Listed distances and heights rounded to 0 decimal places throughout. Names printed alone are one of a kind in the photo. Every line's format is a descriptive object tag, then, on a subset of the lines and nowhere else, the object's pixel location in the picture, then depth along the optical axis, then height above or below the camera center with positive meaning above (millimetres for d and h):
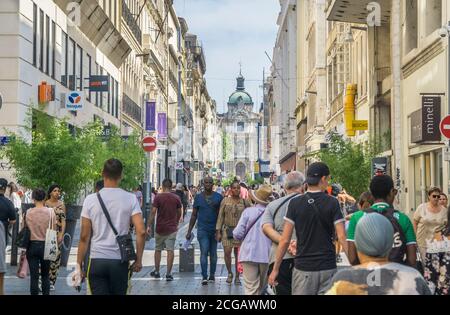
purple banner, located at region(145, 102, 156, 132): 44753 +4042
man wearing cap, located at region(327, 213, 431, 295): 5156 -386
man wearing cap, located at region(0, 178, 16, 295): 12805 -147
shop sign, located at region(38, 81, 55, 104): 29594 +3344
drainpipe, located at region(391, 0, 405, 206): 28641 +3265
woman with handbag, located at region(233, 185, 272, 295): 11961 -585
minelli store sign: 22812 +2007
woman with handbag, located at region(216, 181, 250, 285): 16312 -279
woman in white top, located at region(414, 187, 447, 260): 14094 -223
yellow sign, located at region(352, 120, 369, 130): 34562 +2791
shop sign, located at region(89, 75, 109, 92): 37625 +4543
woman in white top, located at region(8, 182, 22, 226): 25356 +85
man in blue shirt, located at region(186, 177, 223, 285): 17031 -333
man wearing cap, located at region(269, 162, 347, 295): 8562 -313
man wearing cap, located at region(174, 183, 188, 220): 34322 +368
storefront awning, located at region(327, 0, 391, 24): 31750 +6691
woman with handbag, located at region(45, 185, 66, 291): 14633 -183
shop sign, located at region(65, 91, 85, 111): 31172 +3213
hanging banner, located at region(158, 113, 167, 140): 57506 +4584
